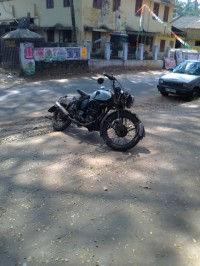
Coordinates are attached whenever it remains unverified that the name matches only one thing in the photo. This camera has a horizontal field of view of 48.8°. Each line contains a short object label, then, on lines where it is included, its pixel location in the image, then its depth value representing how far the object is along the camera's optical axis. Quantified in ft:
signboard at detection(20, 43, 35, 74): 39.88
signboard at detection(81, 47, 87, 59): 47.46
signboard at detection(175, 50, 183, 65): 66.05
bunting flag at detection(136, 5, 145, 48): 69.51
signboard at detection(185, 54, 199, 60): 67.12
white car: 28.24
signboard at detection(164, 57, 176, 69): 65.72
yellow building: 61.16
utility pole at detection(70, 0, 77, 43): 51.63
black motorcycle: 13.11
